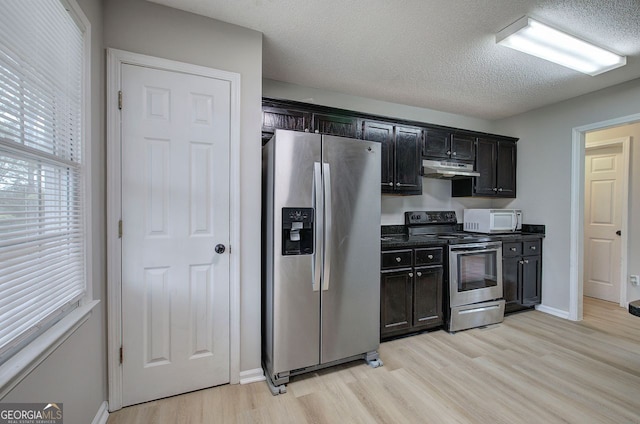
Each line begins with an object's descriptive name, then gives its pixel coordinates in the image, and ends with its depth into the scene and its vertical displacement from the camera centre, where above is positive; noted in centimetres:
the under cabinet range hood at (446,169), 321 +49
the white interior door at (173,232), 177 -16
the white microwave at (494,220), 349 -13
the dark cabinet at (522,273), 333 -78
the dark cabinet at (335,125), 270 +86
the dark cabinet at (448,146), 330 +80
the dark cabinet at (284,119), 249 +84
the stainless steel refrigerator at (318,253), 199 -33
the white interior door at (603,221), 385 -14
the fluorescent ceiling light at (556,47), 195 +128
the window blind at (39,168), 94 +16
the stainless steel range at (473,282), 289 -79
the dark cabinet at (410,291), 264 -80
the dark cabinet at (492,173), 363 +52
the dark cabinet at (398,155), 302 +63
